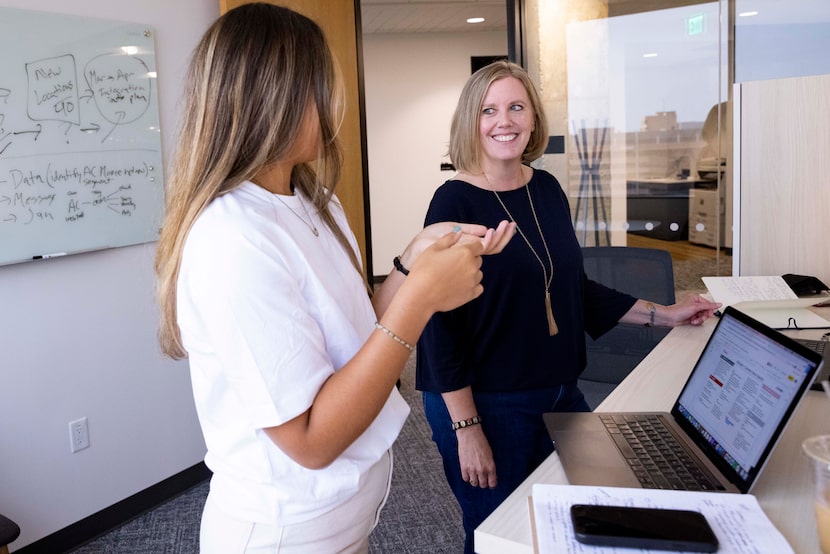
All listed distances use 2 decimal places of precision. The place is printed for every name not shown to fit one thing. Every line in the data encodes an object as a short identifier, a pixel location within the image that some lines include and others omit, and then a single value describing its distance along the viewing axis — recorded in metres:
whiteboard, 2.50
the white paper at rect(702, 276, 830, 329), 2.02
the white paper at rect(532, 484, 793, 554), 0.86
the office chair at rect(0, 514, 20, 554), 1.95
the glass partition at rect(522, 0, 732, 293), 3.77
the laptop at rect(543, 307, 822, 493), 1.01
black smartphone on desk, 0.84
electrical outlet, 2.74
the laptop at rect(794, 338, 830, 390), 1.54
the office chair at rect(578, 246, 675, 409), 2.49
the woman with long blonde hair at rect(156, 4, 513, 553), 0.91
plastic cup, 0.85
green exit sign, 3.72
